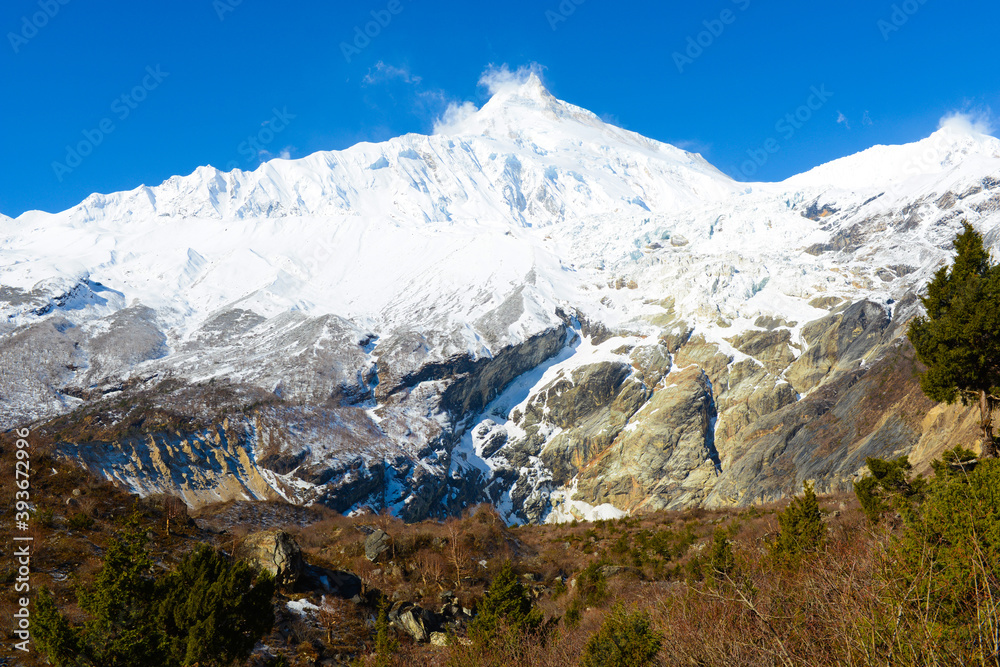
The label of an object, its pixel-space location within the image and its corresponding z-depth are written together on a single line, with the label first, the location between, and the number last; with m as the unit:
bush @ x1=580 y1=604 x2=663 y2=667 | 9.20
